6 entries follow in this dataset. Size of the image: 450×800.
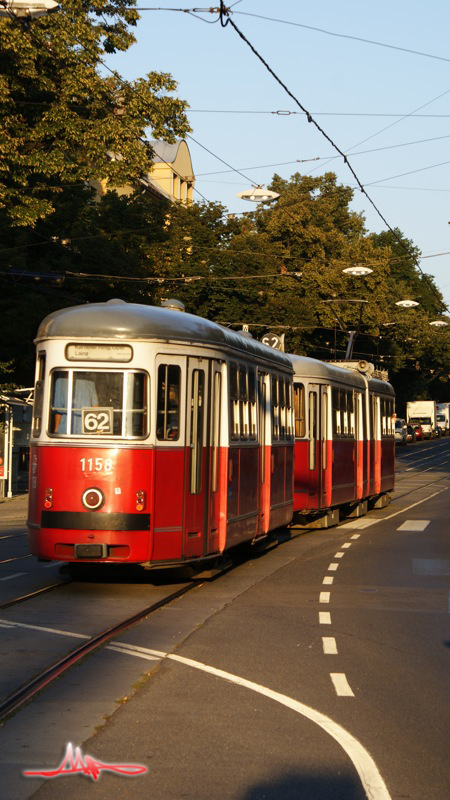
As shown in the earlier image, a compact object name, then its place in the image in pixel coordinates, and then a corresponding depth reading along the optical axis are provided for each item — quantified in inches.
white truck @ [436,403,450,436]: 4271.7
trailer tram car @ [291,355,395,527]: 877.8
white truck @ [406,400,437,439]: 3747.5
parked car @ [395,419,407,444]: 3313.7
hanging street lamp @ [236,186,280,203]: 1438.2
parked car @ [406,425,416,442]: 3622.0
